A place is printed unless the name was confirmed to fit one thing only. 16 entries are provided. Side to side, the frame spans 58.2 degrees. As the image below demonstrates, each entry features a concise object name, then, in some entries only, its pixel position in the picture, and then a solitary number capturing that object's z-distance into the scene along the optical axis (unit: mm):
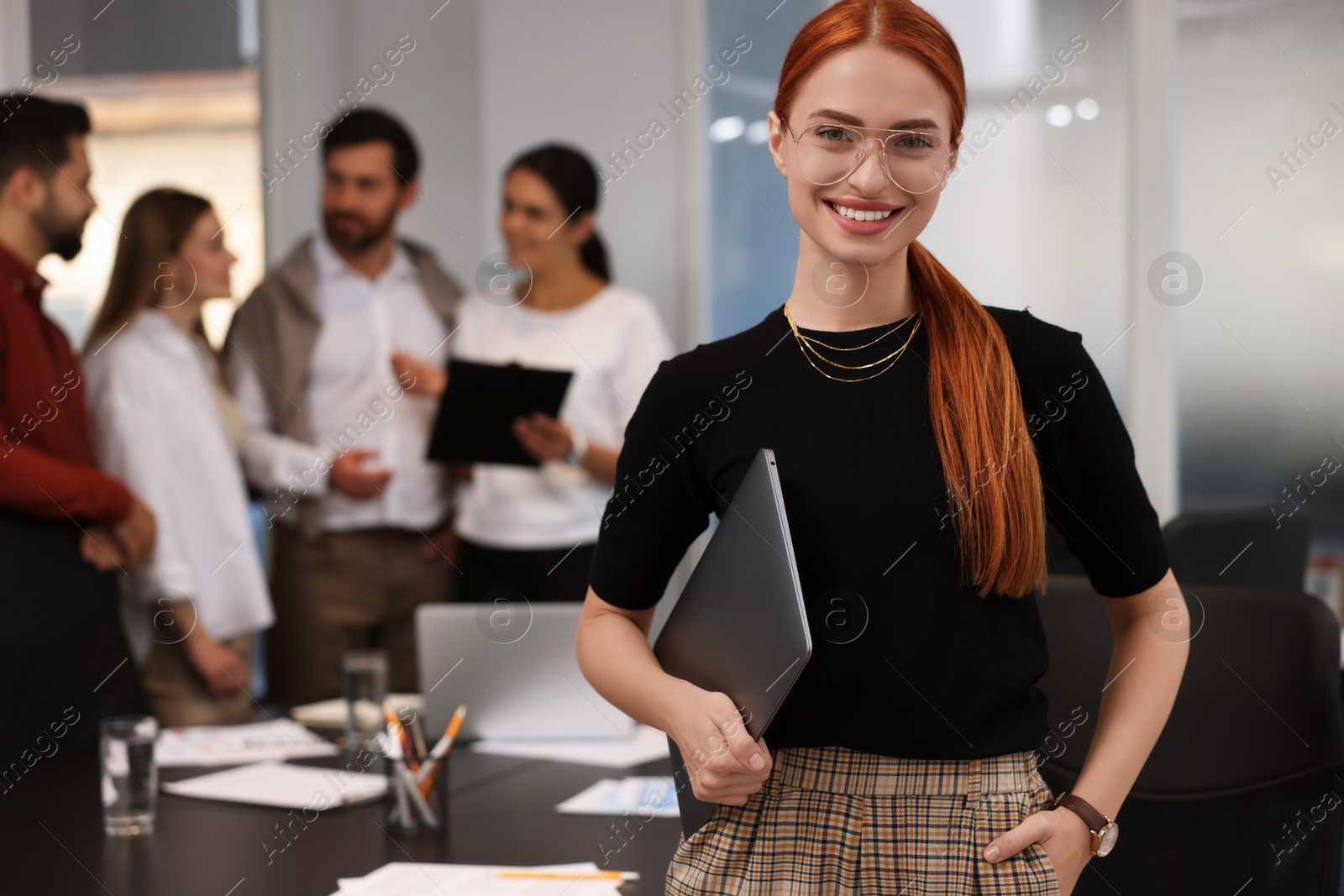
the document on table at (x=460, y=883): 1409
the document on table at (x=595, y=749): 2033
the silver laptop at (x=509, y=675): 2107
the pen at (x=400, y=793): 1645
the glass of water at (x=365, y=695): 2170
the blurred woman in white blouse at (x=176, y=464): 3084
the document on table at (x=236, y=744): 2088
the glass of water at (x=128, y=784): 1676
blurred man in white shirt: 3605
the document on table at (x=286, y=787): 1801
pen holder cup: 1643
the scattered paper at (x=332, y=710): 2329
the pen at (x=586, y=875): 1438
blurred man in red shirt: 2666
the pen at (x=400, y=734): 1708
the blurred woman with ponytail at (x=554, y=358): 3500
